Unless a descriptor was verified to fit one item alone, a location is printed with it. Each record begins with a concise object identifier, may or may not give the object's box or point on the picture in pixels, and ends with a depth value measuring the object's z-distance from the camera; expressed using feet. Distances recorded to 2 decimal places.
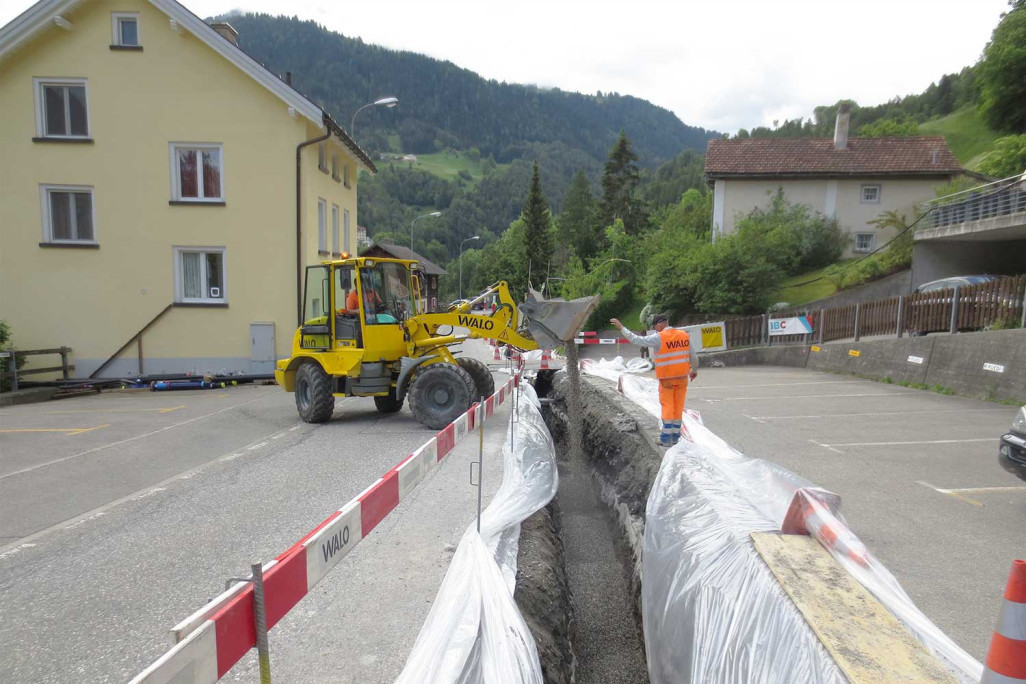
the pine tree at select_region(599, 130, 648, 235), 166.71
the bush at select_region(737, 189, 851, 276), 94.02
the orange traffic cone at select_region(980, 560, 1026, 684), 5.00
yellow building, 49.85
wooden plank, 6.34
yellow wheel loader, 30.07
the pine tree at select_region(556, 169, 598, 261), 206.90
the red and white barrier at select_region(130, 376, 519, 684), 5.19
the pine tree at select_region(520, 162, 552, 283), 177.88
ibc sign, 60.18
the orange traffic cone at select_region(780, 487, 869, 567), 8.81
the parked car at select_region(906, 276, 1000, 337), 48.11
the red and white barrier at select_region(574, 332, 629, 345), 44.50
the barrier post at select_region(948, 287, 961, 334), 42.98
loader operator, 31.09
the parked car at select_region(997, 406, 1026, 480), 17.29
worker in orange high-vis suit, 22.65
